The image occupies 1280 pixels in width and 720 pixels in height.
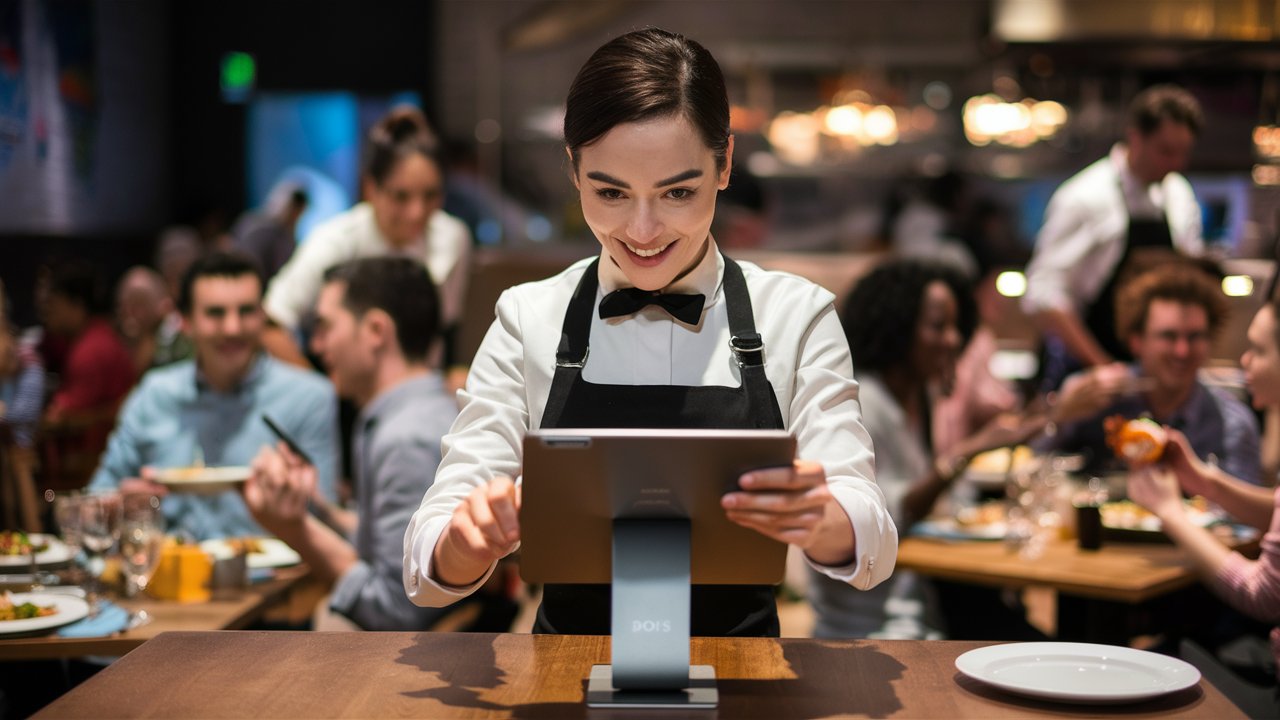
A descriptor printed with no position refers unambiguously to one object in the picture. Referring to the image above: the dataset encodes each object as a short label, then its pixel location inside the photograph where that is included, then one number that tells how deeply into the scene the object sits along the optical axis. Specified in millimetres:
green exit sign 10836
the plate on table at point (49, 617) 2227
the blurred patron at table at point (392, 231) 4555
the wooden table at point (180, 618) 2232
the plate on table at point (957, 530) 3364
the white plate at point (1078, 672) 1435
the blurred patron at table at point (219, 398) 3670
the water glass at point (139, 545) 2598
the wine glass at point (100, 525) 2555
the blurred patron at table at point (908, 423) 3123
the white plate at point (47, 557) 2756
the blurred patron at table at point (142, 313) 7301
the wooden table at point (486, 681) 1415
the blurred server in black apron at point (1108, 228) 4941
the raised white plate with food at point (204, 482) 2891
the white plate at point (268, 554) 2924
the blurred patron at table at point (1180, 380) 3715
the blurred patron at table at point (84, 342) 5723
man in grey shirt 2723
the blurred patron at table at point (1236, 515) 2352
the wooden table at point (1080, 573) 2961
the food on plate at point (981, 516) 3553
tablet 1338
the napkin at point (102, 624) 2299
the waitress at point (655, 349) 1632
